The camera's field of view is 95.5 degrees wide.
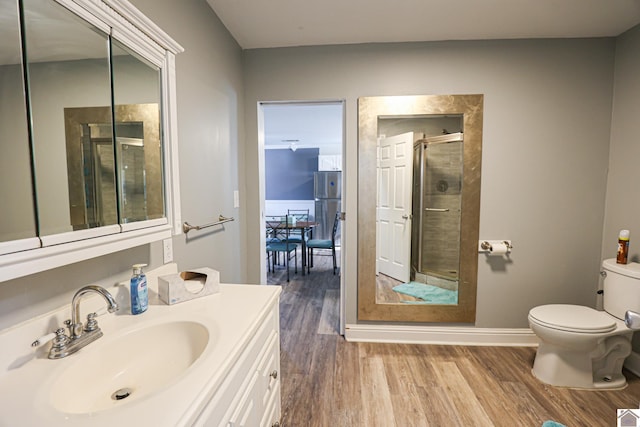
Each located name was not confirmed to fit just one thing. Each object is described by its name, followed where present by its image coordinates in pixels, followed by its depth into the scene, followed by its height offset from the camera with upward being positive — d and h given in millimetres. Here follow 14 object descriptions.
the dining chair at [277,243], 3998 -737
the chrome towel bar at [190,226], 1510 -192
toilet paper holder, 2242 -425
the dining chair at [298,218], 4215 -526
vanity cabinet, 764 -644
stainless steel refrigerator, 6230 -165
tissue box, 1185 -408
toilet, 1769 -913
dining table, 4137 -505
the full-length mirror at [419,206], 2225 -117
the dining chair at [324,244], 4020 -735
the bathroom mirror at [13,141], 671 +119
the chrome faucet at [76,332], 791 -403
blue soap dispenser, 1072 -372
